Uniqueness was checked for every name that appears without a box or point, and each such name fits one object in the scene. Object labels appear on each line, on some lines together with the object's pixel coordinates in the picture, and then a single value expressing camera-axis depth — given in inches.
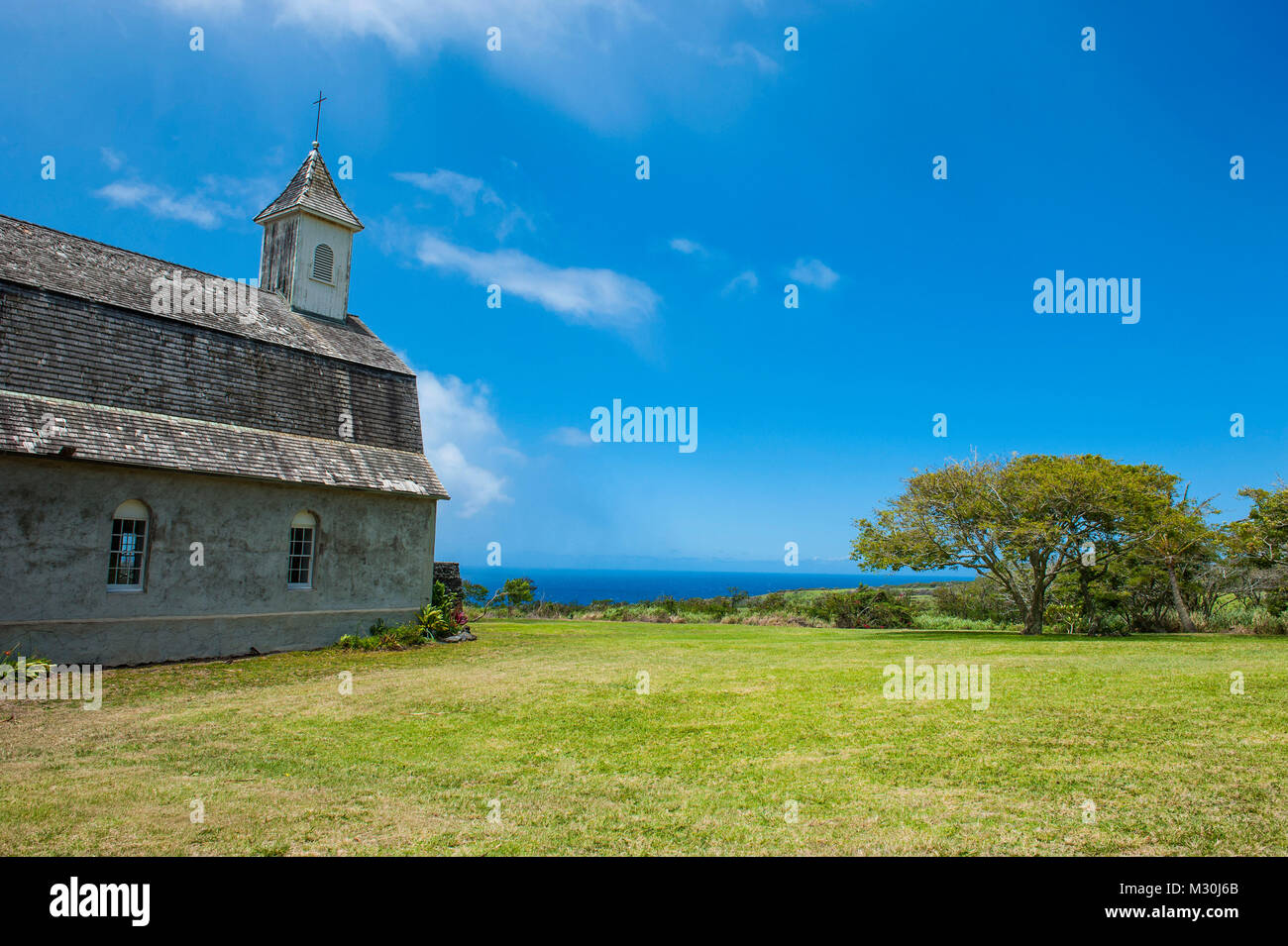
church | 593.6
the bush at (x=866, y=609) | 1200.8
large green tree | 840.9
